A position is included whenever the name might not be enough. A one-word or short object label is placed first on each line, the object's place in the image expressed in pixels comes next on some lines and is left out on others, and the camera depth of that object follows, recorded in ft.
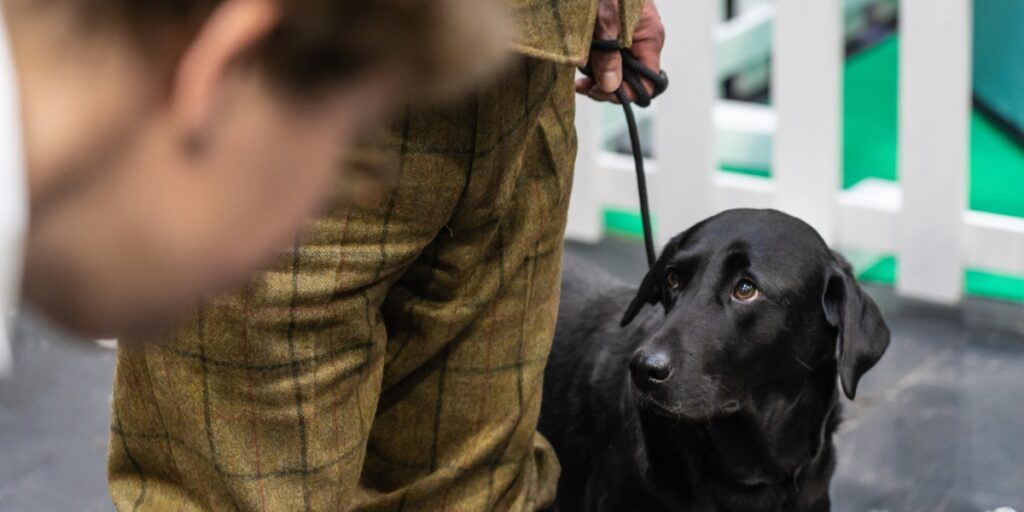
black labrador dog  7.86
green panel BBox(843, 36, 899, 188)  16.02
